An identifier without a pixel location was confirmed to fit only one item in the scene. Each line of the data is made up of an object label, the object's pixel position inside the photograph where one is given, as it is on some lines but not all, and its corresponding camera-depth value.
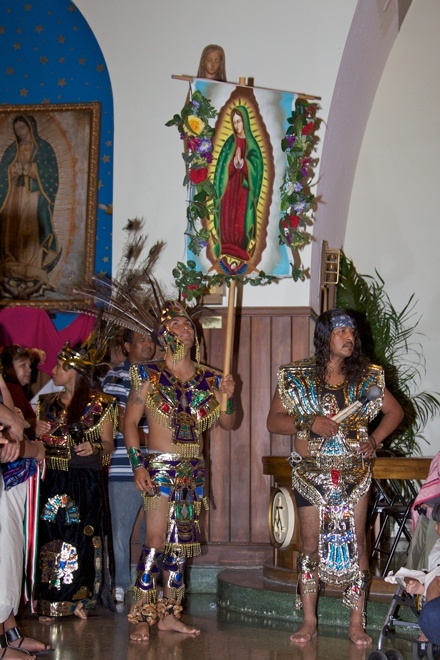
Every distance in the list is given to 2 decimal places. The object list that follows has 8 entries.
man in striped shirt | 6.07
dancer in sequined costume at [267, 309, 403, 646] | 4.80
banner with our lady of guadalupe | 6.48
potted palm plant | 8.03
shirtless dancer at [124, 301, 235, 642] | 4.99
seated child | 3.85
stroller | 3.92
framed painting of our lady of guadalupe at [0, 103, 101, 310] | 7.45
